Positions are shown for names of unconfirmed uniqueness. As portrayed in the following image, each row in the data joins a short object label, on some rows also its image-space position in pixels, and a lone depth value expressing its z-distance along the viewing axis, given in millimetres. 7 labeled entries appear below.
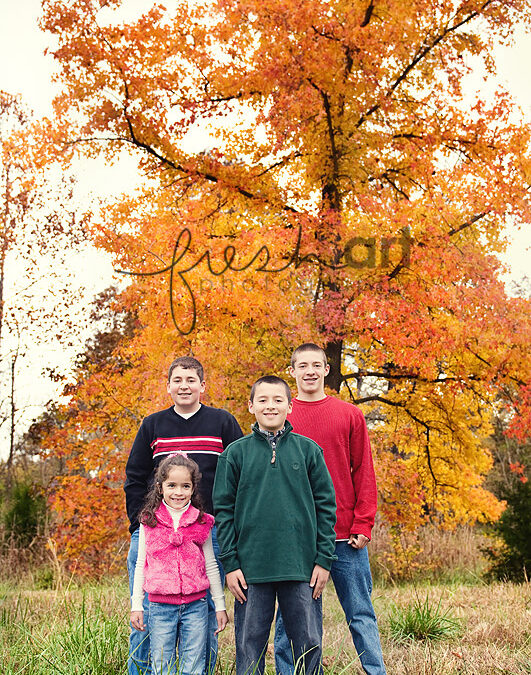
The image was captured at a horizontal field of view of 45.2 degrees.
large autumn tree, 8992
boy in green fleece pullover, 3082
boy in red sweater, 3572
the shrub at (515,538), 9578
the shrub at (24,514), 12945
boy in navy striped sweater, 3711
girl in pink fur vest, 3225
